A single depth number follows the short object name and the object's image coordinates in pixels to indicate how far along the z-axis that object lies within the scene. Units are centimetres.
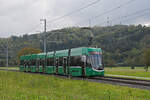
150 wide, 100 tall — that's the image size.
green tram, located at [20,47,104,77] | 2375
